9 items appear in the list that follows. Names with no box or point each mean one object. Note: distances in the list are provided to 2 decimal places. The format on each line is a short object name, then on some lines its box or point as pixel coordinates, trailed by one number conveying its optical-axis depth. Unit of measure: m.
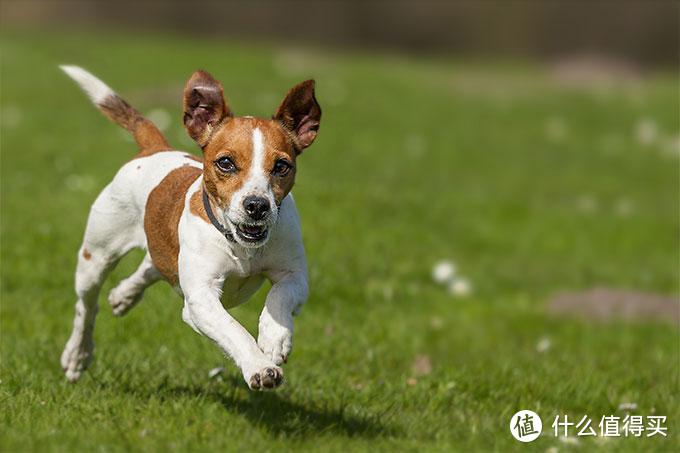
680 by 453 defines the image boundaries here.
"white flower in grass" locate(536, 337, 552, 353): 9.48
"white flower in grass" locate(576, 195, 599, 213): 17.88
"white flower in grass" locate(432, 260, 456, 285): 12.33
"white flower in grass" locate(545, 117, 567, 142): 25.13
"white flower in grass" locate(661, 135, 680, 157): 24.06
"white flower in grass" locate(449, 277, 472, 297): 12.23
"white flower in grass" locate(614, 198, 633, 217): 17.60
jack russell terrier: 6.07
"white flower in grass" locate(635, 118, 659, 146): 25.11
